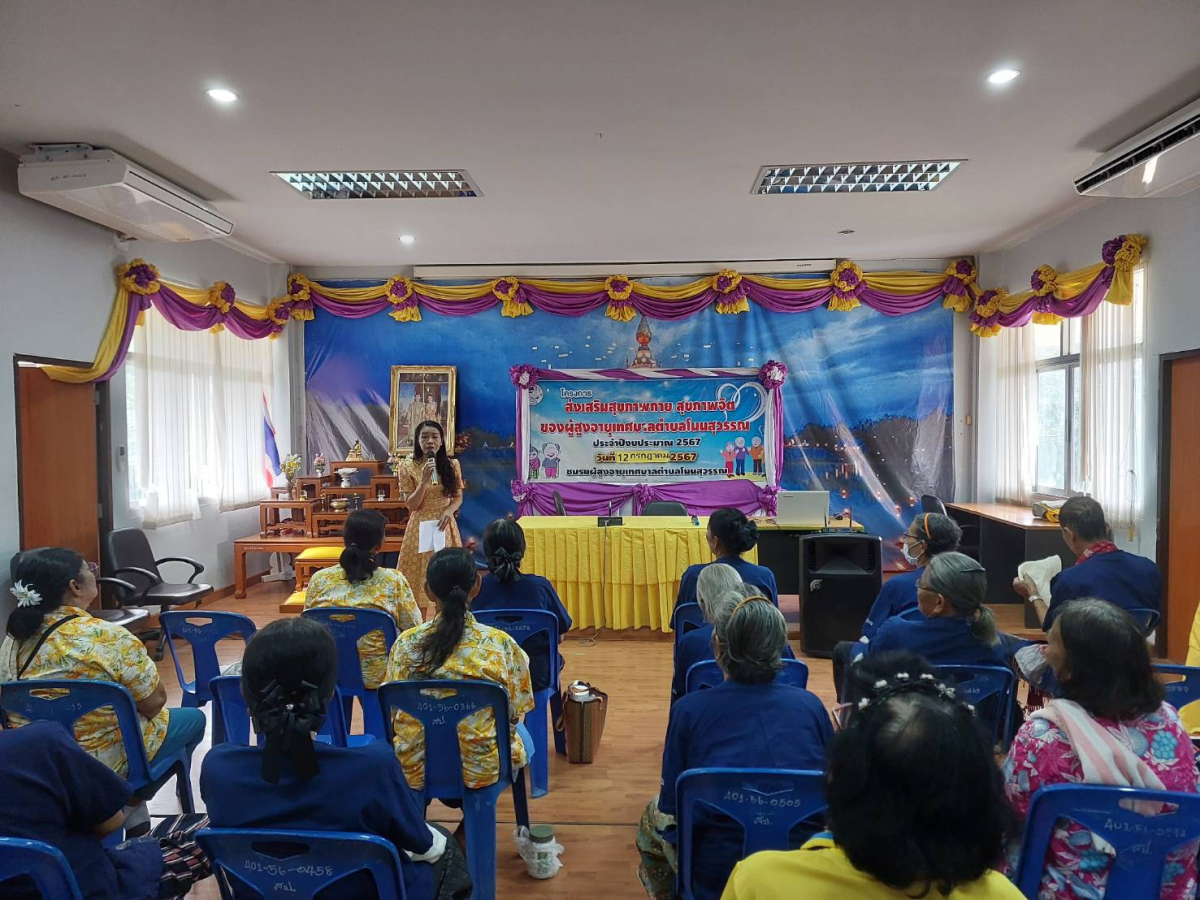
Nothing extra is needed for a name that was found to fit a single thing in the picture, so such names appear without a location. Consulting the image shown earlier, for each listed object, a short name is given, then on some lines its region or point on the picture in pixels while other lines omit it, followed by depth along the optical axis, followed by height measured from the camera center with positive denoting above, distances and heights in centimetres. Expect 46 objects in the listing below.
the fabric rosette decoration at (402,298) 719 +140
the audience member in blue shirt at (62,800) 136 -70
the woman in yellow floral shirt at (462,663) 202 -67
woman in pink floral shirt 138 -61
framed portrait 725 +40
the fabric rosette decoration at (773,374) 703 +59
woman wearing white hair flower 213 -63
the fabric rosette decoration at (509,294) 714 +142
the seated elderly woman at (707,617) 242 -65
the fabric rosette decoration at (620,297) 705 +136
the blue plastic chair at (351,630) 273 -74
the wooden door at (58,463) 439 -14
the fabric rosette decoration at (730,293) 705 +140
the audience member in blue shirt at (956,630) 231 -64
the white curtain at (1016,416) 636 +14
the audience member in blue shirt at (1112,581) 279 -59
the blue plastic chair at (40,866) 128 -77
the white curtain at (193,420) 547 +18
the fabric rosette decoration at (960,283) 689 +142
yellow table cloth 505 -91
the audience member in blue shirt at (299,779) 134 -64
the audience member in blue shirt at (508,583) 310 -63
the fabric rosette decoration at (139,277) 500 +114
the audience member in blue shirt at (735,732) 153 -67
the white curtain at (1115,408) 489 +16
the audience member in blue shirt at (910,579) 298 -61
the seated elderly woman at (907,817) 83 -45
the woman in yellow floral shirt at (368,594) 281 -63
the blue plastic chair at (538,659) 280 -90
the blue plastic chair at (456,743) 199 -86
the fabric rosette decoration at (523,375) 716 +62
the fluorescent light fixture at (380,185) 469 +172
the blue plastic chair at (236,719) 235 -96
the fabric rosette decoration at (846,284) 694 +144
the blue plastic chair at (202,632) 282 -76
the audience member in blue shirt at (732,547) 325 -53
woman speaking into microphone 475 -36
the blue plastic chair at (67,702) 201 -73
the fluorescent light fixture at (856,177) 456 +169
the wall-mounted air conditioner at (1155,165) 357 +143
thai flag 715 -11
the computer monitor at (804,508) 536 -55
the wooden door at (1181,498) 438 -43
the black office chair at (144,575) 475 -92
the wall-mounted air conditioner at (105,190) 397 +144
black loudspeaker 452 -96
